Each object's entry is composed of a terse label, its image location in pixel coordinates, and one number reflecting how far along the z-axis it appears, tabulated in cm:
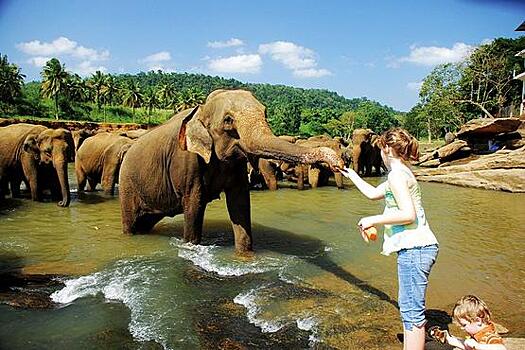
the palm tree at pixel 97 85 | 7681
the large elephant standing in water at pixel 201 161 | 562
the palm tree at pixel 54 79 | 6481
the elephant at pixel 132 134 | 1872
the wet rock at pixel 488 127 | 2328
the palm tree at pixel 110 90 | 7831
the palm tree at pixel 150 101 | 7806
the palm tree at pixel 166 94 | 8762
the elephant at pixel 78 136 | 2175
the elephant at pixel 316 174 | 1668
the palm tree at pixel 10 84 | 4985
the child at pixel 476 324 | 318
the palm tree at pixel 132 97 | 7856
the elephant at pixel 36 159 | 1156
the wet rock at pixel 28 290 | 473
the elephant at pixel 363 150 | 2220
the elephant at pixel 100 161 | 1386
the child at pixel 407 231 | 337
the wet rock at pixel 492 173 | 1788
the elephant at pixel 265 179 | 1543
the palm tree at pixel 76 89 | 6919
